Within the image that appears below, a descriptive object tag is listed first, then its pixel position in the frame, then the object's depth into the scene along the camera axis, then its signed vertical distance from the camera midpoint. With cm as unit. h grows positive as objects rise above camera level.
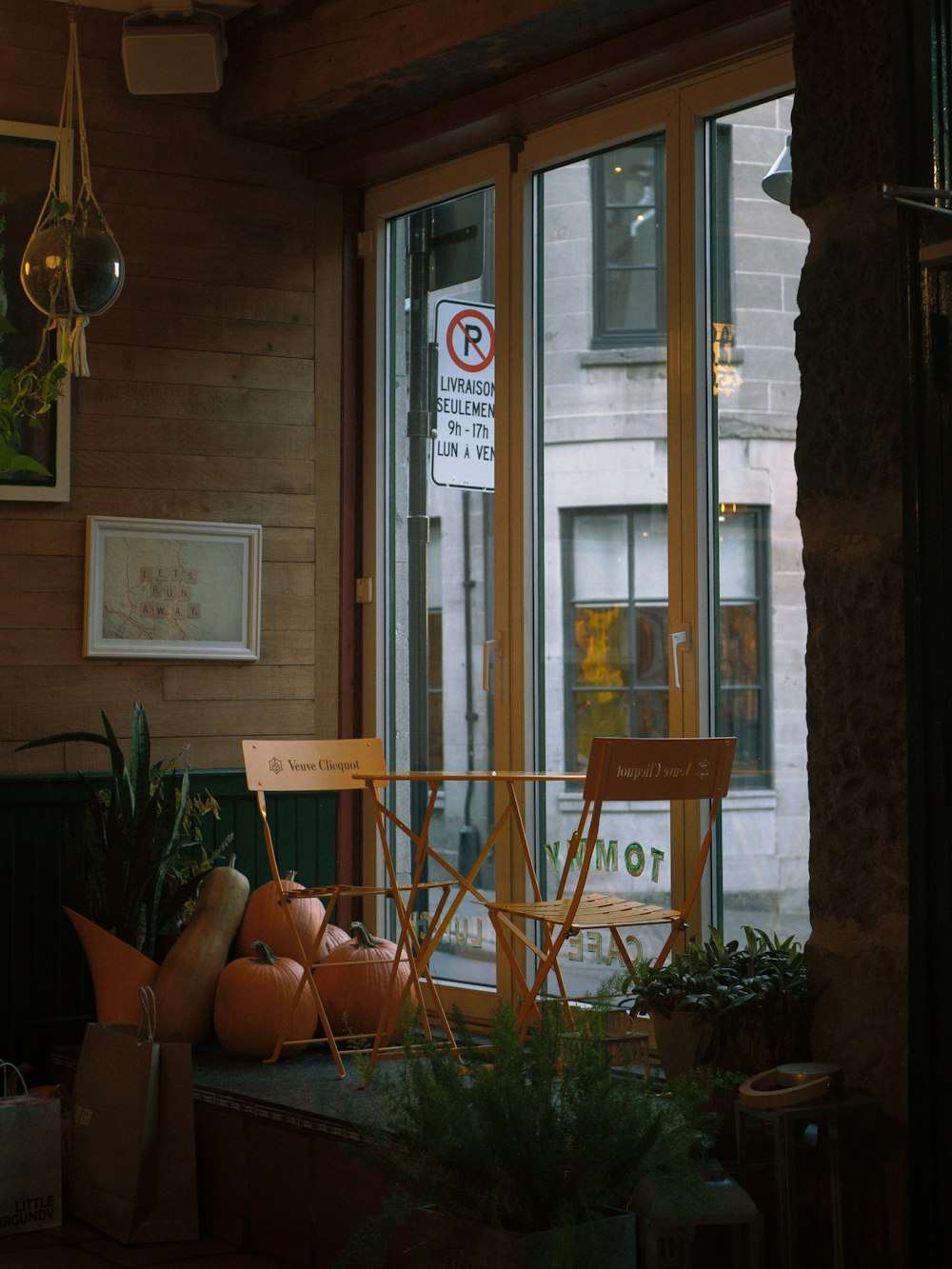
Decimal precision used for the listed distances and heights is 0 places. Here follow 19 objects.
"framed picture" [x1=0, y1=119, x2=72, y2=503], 505 +140
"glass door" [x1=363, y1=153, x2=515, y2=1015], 518 +64
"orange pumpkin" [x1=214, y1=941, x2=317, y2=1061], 447 -80
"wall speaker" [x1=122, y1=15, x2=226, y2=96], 509 +211
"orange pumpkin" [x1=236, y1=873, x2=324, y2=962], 475 -60
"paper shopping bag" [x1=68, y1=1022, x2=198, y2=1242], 386 -103
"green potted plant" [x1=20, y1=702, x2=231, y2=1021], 458 -44
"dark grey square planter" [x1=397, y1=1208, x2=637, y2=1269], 269 -90
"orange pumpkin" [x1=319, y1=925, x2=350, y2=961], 484 -66
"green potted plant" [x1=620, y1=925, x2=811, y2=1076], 332 -61
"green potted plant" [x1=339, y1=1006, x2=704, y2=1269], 276 -77
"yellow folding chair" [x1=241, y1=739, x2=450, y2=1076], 428 -15
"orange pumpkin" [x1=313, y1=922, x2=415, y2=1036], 460 -76
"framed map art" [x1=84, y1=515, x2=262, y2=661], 512 +43
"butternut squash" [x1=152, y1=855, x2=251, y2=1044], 457 -70
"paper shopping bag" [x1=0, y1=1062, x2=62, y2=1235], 393 -109
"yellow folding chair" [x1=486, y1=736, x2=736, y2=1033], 360 -17
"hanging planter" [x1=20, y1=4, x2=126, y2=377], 388 +110
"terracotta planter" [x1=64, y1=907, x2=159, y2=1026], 455 -72
